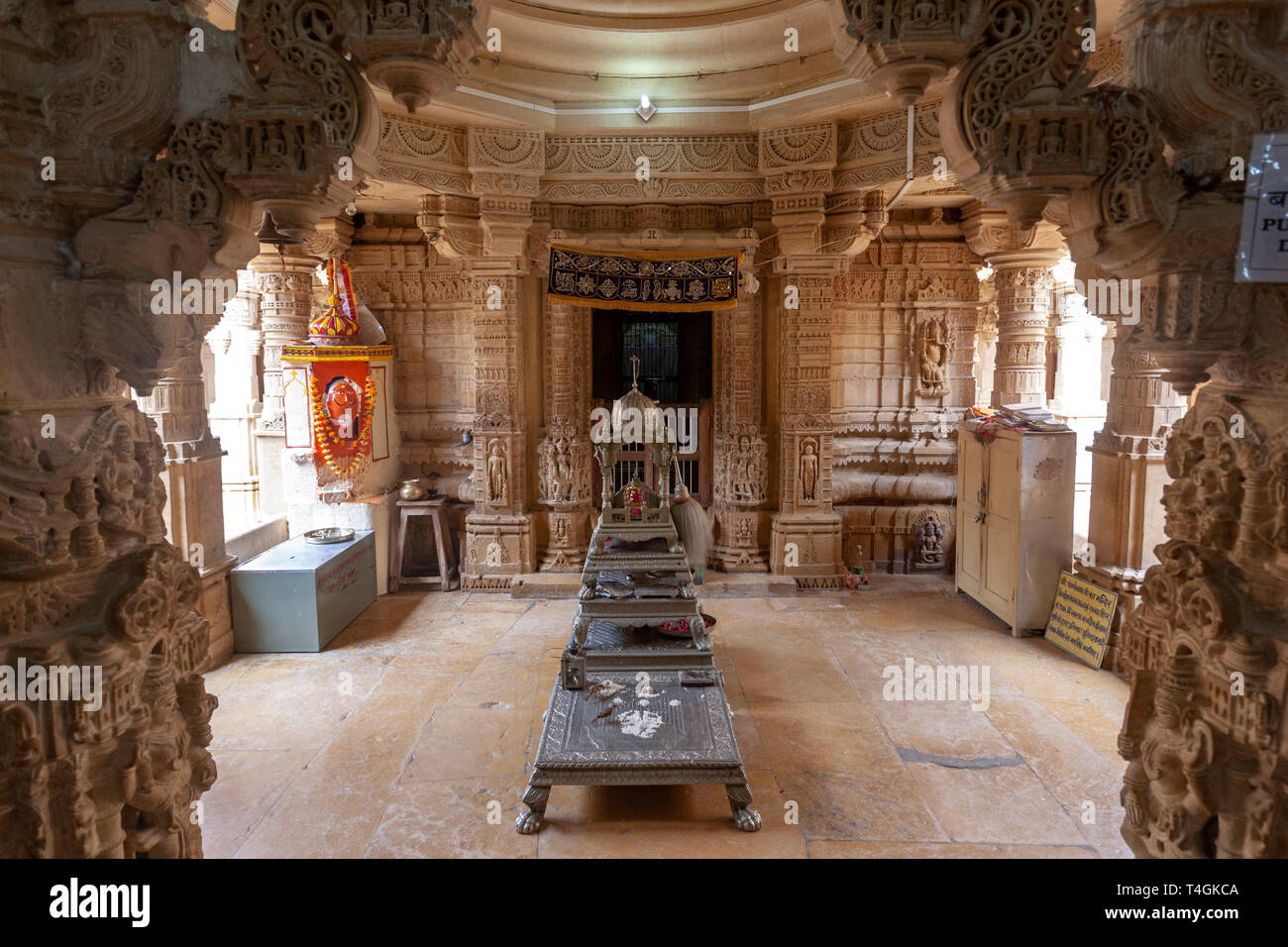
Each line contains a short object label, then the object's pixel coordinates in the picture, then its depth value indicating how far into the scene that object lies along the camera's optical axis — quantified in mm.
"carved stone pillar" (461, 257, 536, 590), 8961
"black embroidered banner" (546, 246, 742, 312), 8297
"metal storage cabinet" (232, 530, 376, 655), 6941
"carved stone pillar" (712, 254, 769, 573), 9195
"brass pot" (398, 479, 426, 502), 9102
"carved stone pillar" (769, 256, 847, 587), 8945
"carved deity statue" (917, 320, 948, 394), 9867
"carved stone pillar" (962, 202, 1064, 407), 8664
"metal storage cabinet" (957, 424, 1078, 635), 7199
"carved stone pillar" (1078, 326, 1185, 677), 6309
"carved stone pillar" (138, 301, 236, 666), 6262
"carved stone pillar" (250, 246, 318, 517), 8484
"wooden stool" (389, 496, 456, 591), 9008
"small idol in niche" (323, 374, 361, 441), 8117
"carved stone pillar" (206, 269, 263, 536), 9336
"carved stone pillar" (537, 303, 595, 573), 9156
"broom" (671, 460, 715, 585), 8391
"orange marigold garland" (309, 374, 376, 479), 7992
